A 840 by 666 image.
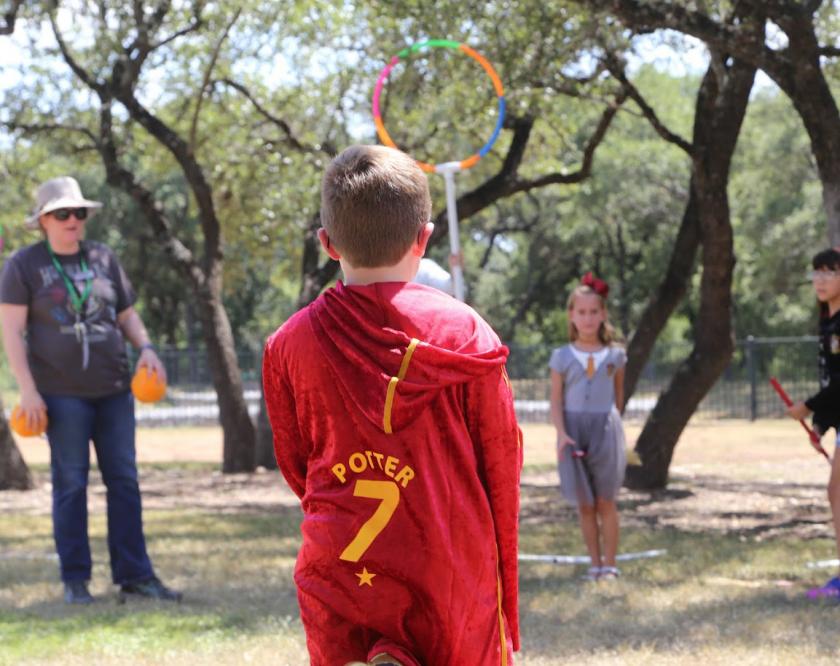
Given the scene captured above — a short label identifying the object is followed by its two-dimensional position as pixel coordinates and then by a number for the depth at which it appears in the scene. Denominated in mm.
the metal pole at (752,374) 25516
